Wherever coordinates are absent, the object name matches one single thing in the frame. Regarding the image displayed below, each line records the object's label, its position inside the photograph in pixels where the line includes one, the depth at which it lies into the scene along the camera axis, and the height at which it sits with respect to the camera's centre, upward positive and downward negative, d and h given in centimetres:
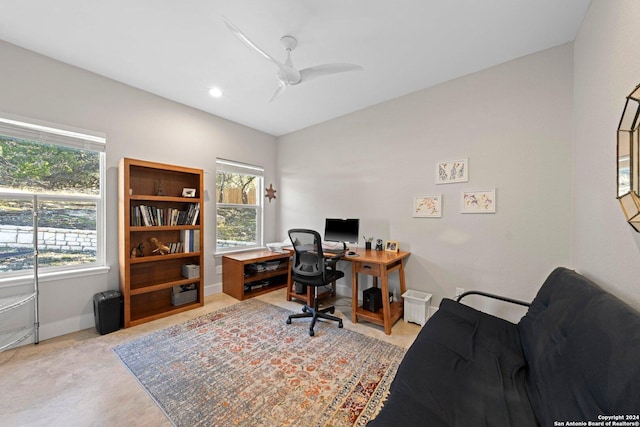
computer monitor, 323 -24
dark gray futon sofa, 81 -75
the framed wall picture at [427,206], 277 +7
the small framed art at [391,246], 304 -42
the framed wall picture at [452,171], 260 +45
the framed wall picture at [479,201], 244 +11
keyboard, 287 -47
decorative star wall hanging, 443 +35
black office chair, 259 -59
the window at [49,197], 223 +15
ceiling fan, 194 +115
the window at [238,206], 381 +11
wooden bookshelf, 265 -30
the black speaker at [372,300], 270 -98
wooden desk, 246 -68
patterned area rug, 151 -123
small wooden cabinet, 344 -91
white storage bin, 262 -103
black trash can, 242 -99
